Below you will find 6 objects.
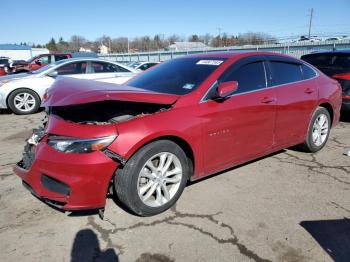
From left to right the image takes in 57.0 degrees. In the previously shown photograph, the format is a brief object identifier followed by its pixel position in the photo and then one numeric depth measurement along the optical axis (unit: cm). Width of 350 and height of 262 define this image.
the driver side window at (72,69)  923
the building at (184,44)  7718
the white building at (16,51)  6625
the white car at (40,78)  877
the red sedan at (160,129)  283
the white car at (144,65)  1697
